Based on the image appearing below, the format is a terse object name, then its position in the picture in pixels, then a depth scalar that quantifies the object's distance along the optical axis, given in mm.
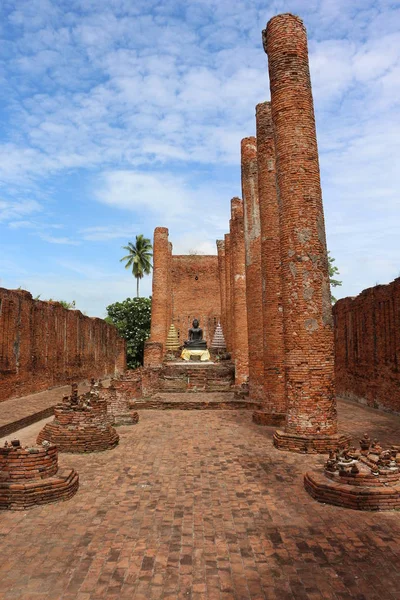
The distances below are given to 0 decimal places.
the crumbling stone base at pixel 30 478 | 5062
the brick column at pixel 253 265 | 12312
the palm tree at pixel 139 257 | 49438
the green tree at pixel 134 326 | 35188
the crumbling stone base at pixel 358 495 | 4879
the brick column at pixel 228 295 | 25484
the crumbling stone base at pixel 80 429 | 7598
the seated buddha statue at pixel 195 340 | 22891
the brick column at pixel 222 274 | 29056
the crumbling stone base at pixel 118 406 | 10266
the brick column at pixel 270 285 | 10430
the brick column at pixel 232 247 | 17912
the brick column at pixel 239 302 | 16359
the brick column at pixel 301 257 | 7621
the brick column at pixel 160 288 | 26734
